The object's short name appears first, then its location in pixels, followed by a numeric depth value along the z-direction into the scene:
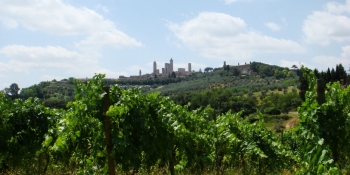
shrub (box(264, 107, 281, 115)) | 55.53
